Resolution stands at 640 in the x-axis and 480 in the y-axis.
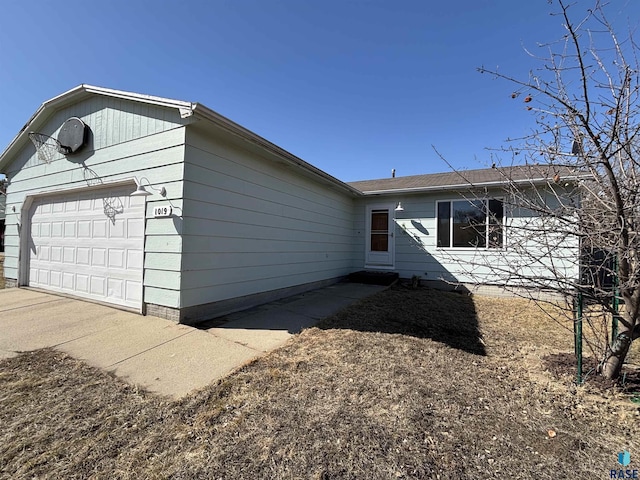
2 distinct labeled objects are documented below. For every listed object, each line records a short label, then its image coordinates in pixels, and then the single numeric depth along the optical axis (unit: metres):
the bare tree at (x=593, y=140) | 2.14
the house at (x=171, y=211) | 4.42
